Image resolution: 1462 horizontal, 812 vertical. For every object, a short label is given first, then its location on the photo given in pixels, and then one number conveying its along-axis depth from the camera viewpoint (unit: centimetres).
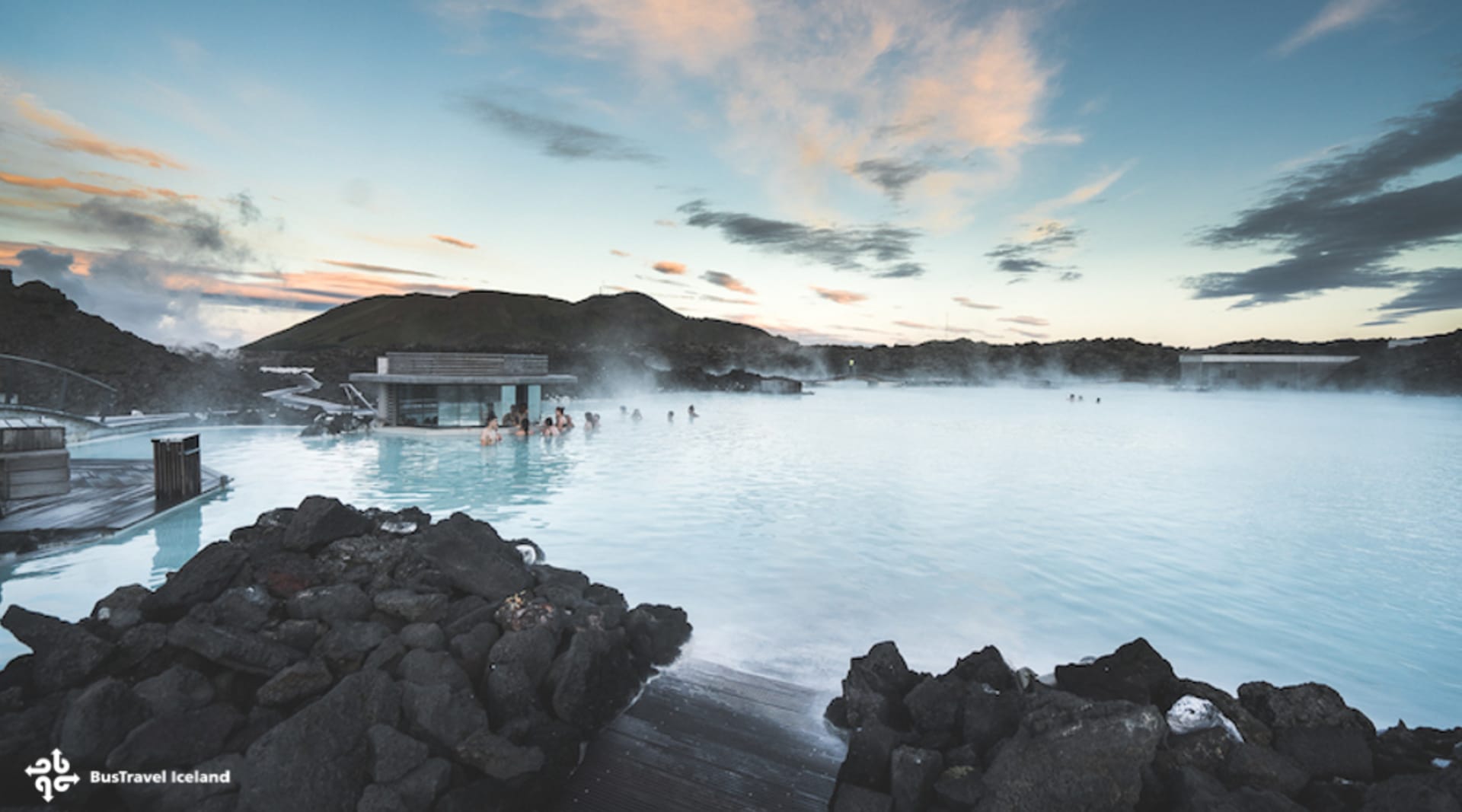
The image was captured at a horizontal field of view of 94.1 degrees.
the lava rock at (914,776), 395
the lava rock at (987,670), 534
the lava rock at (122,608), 522
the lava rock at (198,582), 551
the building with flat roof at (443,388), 2684
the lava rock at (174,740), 405
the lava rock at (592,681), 480
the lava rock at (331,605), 555
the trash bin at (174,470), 1268
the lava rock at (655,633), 607
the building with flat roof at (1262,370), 10350
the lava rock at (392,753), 402
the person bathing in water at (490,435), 2410
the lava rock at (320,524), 646
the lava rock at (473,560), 619
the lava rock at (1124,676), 493
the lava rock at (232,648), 484
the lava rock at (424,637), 516
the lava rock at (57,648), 475
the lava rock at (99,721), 409
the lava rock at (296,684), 467
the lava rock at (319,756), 384
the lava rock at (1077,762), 376
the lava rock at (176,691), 441
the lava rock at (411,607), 566
